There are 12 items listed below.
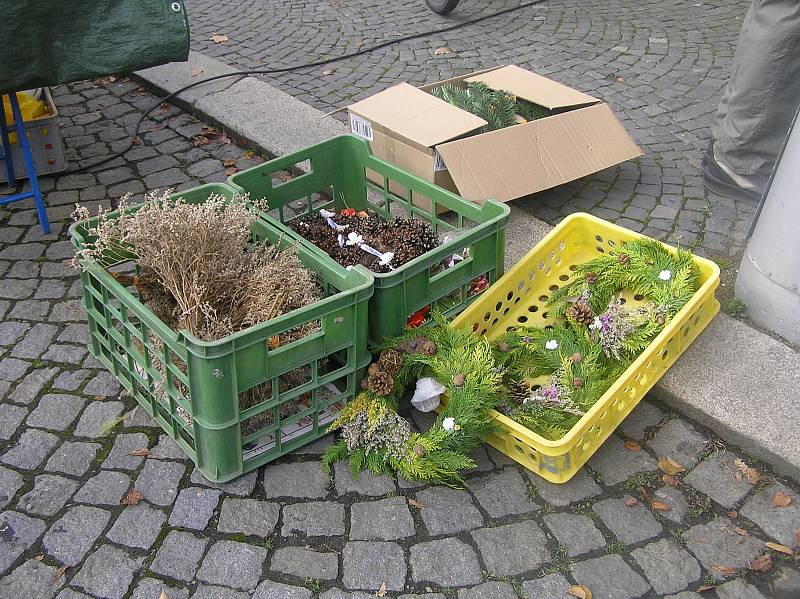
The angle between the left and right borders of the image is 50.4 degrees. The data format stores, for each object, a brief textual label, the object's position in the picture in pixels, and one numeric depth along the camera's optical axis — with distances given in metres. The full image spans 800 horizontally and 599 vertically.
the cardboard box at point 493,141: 3.68
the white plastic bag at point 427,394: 2.85
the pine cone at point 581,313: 3.16
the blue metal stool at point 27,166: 3.82
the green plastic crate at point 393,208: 2.92
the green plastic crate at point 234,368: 2.47
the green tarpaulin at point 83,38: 3.34
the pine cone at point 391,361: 2.85
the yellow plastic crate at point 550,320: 2.67
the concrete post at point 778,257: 3.03
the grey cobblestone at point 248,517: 2.58
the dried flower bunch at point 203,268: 2.74
